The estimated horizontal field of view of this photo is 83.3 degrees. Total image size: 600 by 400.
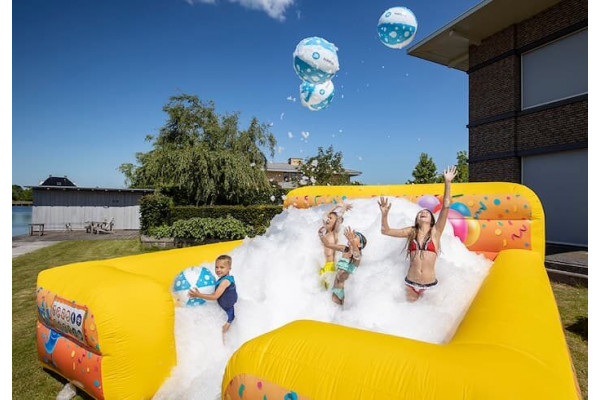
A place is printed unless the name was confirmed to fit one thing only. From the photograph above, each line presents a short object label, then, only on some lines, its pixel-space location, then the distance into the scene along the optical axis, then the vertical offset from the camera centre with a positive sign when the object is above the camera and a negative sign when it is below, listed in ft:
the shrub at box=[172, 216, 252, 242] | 37.11 -3.48
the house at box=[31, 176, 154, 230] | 64.23 -1.58
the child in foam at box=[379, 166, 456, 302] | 10.51 -1.55
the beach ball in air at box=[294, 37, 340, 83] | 17.61 +7.39
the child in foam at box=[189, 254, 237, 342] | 11.09 -3.08
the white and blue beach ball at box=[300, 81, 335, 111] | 20.01 +6.27
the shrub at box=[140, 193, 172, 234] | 43.65 -1.65
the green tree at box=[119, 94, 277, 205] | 51.78 +6.21
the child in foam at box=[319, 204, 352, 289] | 13.44 -1.62
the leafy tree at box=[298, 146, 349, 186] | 73.82 +6.55
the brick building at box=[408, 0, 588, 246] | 30.09 +10.32
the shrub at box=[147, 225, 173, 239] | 40.04 -4.03
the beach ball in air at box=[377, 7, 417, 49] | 17.37 +8.98
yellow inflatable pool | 4.67 -2.46
